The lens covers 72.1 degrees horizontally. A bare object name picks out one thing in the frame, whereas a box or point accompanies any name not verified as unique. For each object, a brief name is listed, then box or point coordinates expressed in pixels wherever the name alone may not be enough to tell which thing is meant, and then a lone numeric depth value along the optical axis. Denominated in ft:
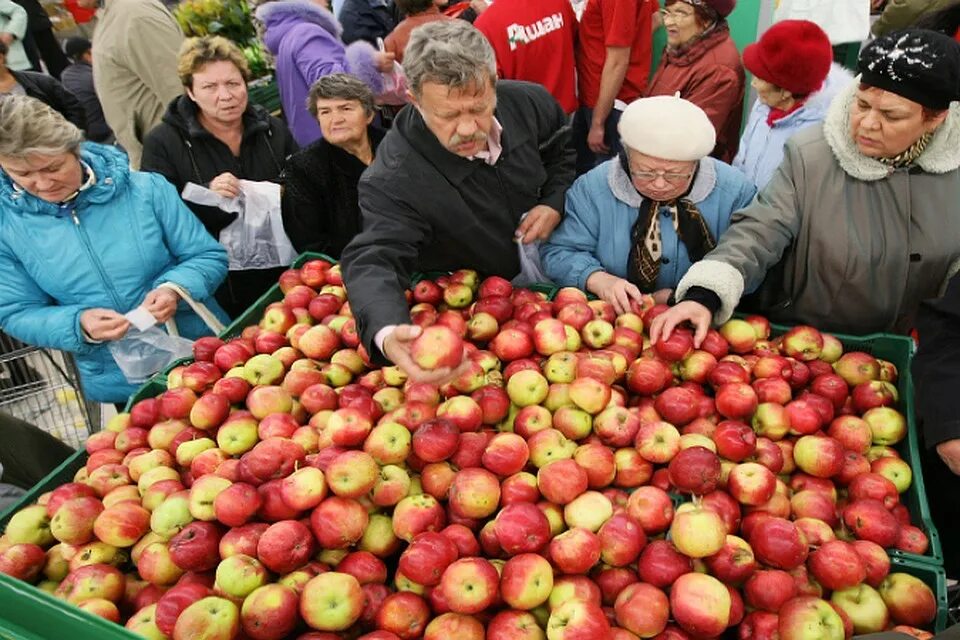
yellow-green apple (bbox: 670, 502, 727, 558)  4.93
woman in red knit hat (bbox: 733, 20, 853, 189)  10.48
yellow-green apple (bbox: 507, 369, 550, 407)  6.63
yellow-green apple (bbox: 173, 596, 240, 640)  4.58
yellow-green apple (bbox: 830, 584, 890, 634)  4.96
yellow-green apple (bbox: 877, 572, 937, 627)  4.95
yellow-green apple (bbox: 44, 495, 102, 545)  5.68
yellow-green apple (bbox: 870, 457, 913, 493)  5.93
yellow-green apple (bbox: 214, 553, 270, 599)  4.96
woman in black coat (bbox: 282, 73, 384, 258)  10.71
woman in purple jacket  13.87
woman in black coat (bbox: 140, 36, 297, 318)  10.85
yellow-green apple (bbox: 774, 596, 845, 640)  4.54
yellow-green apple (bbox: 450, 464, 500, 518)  5.46
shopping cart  10.98
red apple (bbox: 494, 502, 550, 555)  5.11
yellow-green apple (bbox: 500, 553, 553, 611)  4.83
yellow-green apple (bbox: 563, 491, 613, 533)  5.35
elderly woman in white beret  7.42
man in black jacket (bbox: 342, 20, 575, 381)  6.62
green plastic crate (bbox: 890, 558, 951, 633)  4.98
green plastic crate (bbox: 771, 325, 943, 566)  5.41
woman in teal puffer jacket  8.04
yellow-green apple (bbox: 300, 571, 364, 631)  4.77
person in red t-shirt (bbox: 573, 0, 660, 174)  13.82
